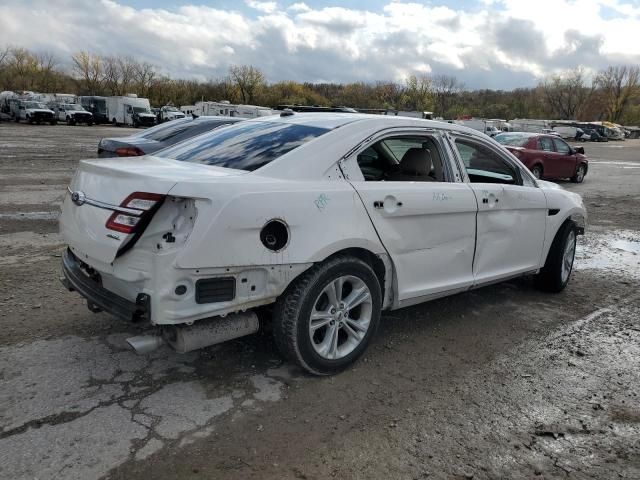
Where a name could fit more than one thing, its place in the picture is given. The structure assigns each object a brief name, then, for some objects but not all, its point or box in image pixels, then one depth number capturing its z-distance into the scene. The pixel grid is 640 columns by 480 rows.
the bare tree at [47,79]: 83.21
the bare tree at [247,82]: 93.50
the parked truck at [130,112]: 50.22
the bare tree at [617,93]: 108.00
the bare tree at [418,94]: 92.87
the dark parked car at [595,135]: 63.84
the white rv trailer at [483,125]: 43.35
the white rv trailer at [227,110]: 39.79
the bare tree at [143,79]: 90.62
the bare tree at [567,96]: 109.06
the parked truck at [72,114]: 46.88
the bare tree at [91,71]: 91.88
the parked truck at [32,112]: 42.75
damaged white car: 2.90
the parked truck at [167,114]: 53.65
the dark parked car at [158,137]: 8.62
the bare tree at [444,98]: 104.31
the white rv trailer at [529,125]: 57.92
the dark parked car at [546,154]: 16.69
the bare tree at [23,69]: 81.88
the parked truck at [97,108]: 52.22
